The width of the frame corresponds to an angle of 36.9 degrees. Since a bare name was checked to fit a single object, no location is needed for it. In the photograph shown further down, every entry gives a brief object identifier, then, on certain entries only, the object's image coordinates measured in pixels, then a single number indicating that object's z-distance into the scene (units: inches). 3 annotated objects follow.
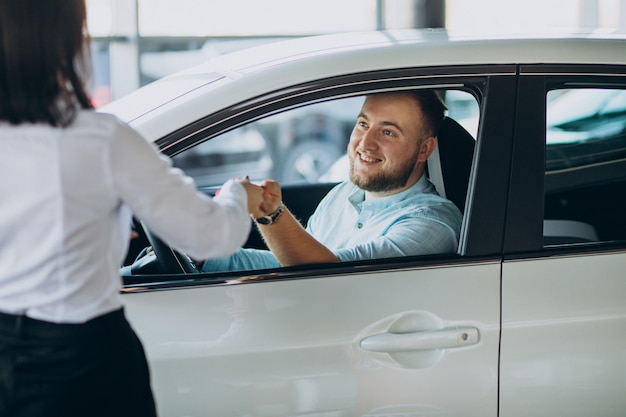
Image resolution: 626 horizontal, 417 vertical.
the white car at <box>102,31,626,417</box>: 91.5
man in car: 104.4
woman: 66.0
